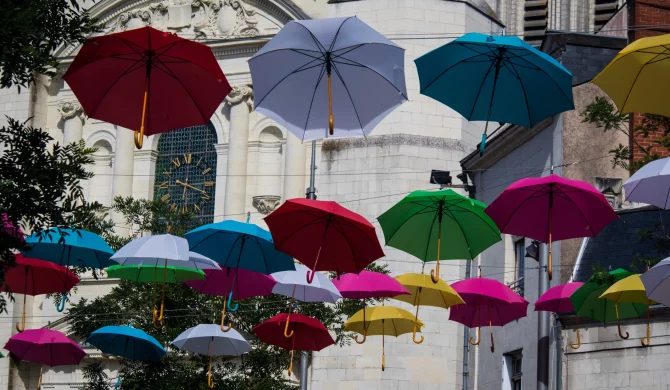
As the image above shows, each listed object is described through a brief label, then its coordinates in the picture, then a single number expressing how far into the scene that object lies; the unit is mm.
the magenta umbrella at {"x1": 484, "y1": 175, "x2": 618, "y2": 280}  21203
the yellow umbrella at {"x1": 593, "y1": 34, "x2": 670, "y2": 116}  18578
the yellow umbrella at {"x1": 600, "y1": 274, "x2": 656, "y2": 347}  21938
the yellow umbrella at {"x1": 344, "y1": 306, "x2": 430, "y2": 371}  26688
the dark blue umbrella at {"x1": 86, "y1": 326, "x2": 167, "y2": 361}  27641
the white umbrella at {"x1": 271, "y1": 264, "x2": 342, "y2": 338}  24962
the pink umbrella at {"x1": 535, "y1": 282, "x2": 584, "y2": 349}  24328
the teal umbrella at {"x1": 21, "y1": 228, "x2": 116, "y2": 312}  23875
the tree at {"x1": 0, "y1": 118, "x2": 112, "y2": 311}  16359
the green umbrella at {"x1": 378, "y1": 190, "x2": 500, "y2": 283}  22422
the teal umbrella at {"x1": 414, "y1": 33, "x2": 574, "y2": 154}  19688
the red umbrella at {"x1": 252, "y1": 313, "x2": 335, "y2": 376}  26562
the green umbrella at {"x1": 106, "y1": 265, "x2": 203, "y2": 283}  25344
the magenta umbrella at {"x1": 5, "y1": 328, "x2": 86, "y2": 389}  28656
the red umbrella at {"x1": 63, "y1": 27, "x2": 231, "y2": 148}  18141
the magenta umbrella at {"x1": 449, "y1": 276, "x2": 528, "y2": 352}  24891
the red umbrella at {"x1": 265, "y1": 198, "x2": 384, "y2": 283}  20766
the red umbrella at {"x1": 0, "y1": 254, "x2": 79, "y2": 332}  24625
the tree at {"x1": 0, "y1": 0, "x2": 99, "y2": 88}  15477
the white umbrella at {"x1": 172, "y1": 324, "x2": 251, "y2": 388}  27109
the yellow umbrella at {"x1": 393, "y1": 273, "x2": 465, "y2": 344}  24266
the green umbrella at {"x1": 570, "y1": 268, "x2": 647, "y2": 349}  23250
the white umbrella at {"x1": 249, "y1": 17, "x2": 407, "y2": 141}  19312
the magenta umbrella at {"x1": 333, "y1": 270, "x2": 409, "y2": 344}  24516
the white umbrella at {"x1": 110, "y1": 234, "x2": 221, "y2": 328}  23984
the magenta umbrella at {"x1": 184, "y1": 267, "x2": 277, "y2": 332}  25562
